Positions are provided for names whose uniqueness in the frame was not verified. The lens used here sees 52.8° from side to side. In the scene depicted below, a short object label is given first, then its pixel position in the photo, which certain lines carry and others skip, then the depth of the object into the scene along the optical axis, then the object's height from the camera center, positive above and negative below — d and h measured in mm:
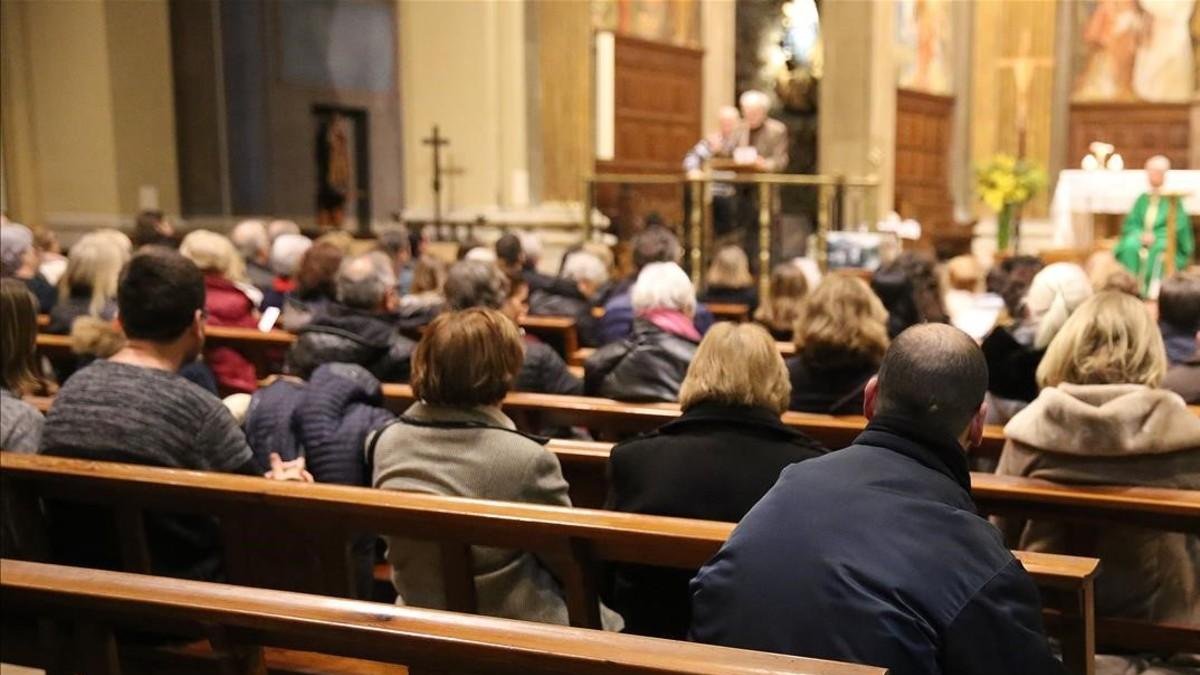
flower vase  13273 -553
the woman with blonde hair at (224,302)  5246 -555
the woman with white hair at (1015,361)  4230 -640
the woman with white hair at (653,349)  4422 -624
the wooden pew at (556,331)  5941 -749
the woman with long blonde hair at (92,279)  5320 -426
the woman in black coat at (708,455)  2834 -651
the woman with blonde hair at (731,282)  7508 -636
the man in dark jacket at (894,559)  1814 -586
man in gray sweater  3006 -584
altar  10547 -188
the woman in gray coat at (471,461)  2910 -675
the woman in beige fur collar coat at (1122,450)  2961 -673
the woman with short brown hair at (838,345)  3977 -547
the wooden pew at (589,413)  3889 -775
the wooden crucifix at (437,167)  11086 +125
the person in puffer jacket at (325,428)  3627 -740
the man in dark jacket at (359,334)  3922 -514
